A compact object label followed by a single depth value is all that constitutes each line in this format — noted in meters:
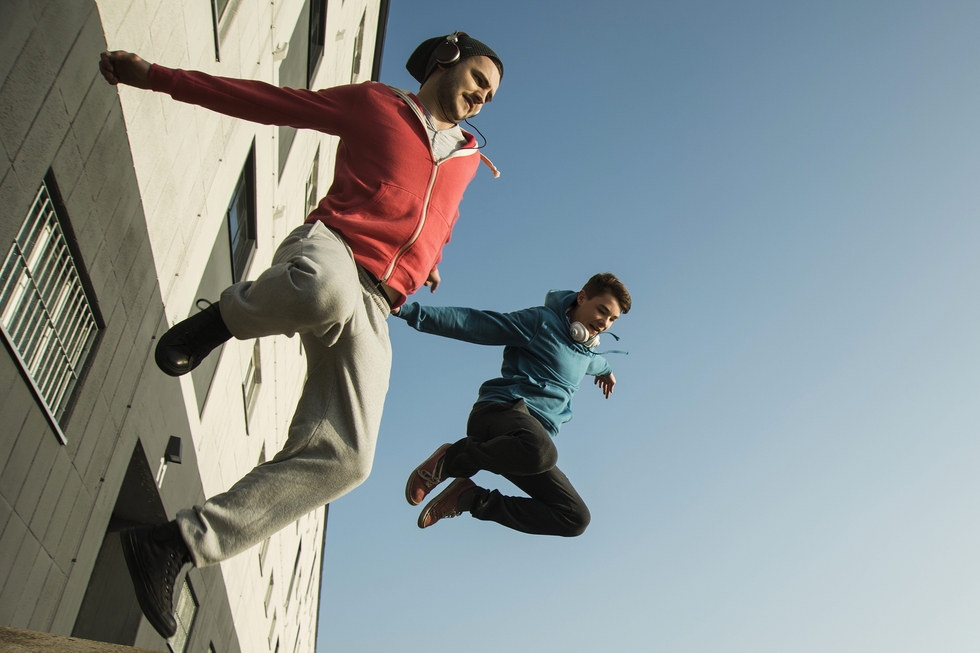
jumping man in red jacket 2.88
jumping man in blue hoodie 4.96
